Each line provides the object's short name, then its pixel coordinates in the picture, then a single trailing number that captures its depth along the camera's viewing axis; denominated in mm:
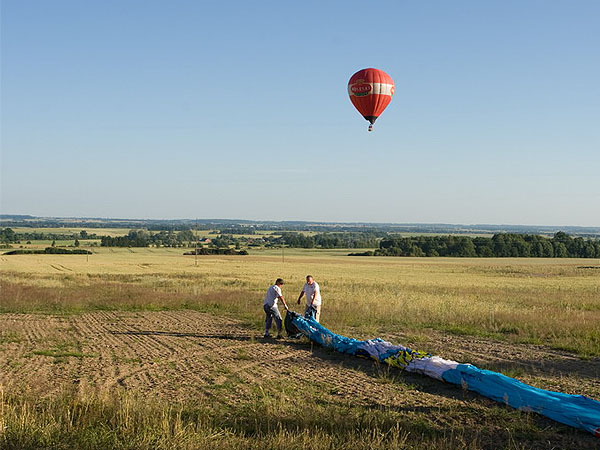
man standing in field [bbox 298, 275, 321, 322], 15555
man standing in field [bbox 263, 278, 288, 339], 15023
